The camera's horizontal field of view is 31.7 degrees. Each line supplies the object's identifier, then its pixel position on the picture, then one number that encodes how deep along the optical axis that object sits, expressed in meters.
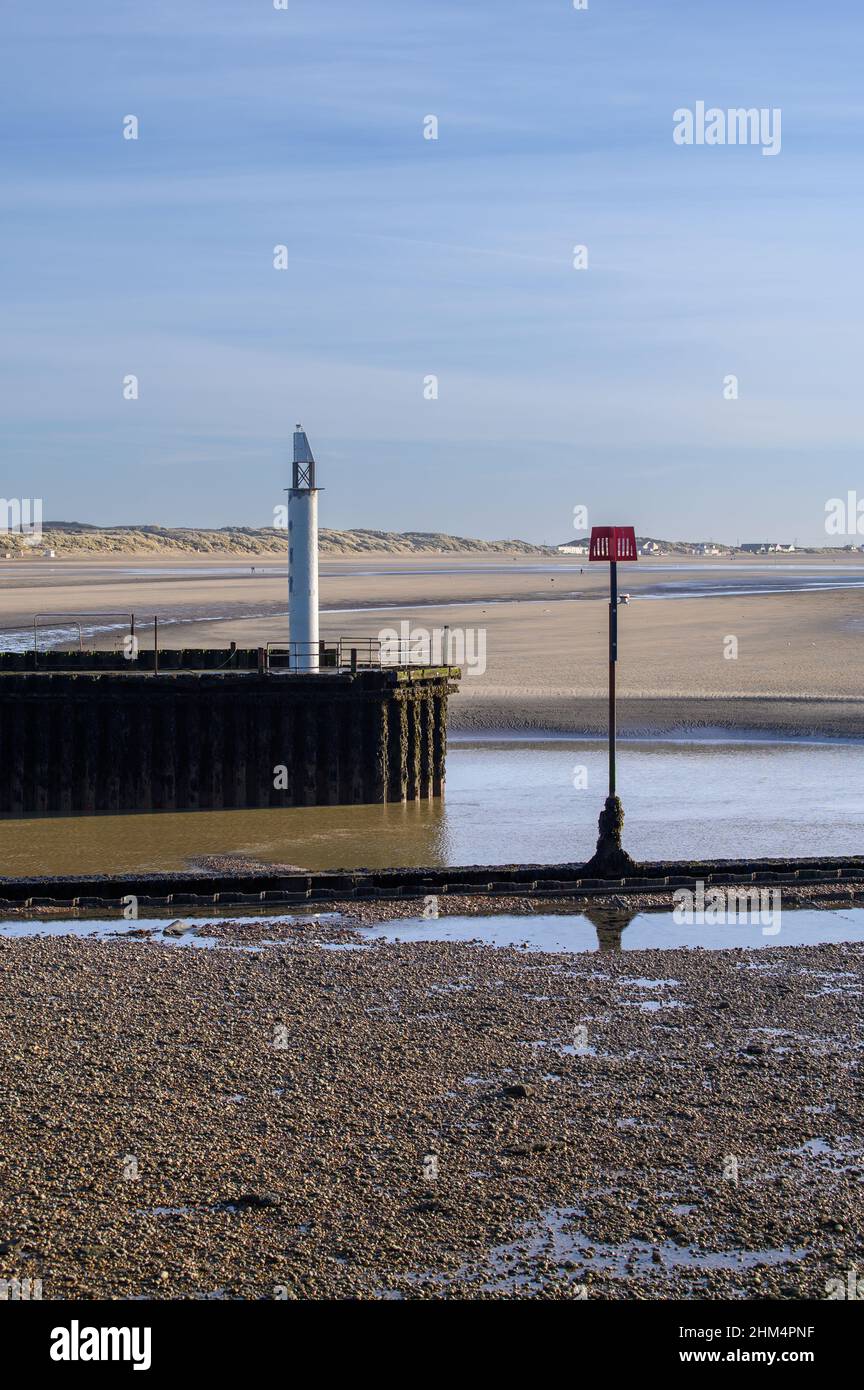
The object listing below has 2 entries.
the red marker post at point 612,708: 20.45
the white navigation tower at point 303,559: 33.19
